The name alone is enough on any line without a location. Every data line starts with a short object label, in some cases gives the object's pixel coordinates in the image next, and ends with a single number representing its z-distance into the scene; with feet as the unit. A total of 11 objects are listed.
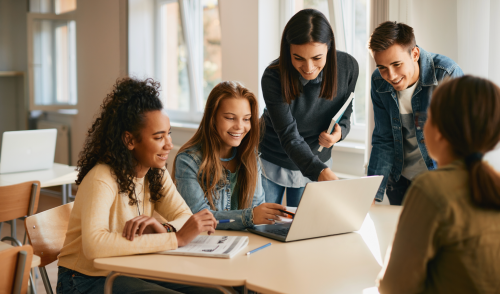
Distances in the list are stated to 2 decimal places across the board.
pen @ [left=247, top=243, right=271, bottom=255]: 4.34
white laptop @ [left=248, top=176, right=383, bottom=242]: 4.40
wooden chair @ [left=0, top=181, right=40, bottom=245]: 7.62
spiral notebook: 4.25
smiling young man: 5.66
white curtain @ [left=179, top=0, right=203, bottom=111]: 15.14
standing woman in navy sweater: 5.99
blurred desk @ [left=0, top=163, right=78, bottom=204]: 9.15
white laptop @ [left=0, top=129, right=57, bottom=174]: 9.66
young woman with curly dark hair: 4.31
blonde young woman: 5.60
